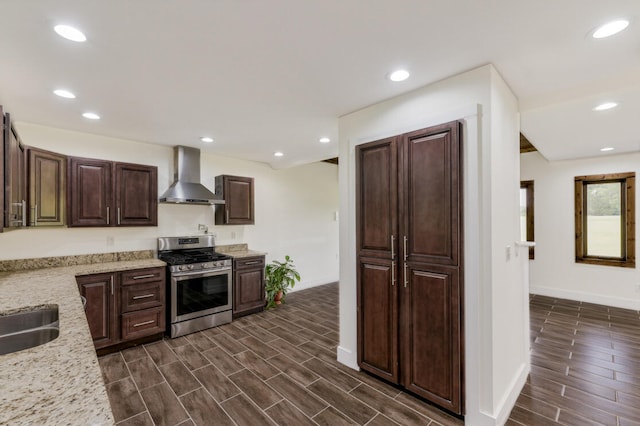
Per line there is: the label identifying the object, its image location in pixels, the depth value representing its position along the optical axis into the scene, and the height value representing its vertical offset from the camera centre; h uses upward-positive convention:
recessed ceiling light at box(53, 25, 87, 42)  1.59 +1.04
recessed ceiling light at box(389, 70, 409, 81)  2.08 +1.03
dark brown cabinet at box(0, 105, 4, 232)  1.76 +0.29
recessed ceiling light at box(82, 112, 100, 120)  2.86 +1.01
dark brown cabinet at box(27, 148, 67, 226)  2.68 +0.27
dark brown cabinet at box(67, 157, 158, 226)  3.22 +0.25
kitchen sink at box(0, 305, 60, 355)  1.62 -0.68
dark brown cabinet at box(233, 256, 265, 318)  4.18 -1.09
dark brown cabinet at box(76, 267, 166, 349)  3.03 -1.02
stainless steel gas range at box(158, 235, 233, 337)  3.55 -0.94
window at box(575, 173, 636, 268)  4.57 -0.12
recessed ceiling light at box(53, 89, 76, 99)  2.36 +1.02
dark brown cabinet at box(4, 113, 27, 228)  1.91 +0.27
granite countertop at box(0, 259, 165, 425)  0.76 -0.55
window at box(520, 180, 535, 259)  5.40 +0.05
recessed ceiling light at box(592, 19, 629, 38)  1.55 +1.02
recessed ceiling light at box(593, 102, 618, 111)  2.63 +1.00
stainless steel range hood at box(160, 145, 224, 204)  3.86 +0.44
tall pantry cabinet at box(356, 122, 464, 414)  2.07 -0.39
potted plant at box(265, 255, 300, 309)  4.77 -1.18
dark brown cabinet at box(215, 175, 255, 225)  4.43 +0.21
